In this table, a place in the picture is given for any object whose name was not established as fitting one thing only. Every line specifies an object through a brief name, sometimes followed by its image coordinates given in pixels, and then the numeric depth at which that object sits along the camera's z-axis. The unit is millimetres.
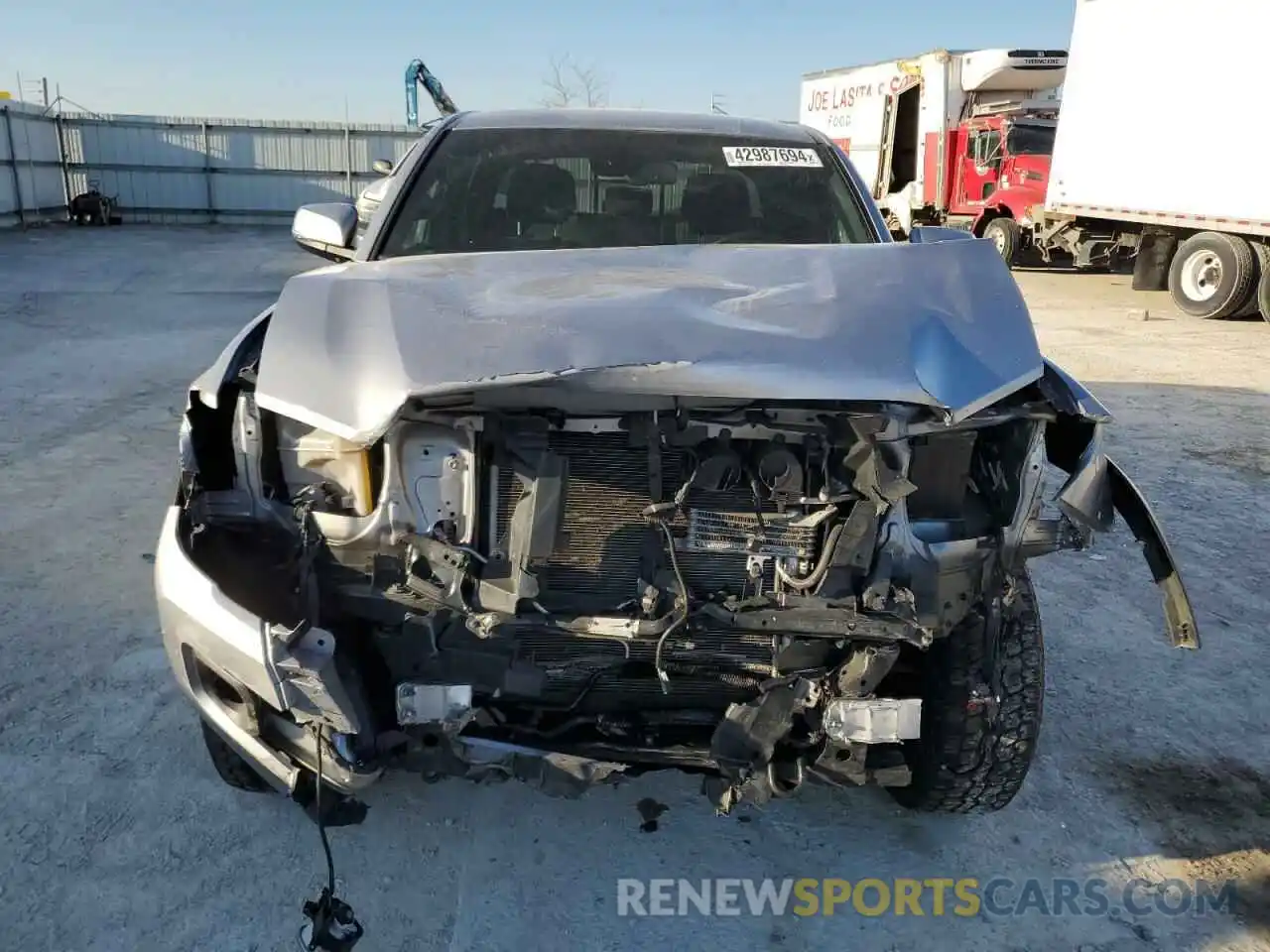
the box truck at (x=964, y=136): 15172
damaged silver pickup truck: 2086
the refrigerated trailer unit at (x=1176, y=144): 10859
